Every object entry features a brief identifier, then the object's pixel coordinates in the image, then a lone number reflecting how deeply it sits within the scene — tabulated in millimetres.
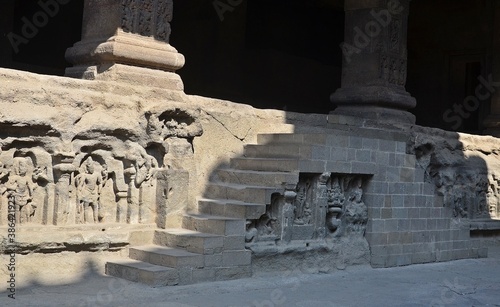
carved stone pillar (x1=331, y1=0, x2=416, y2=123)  9664
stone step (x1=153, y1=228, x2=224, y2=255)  6469
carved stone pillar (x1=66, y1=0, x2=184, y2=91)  6973
